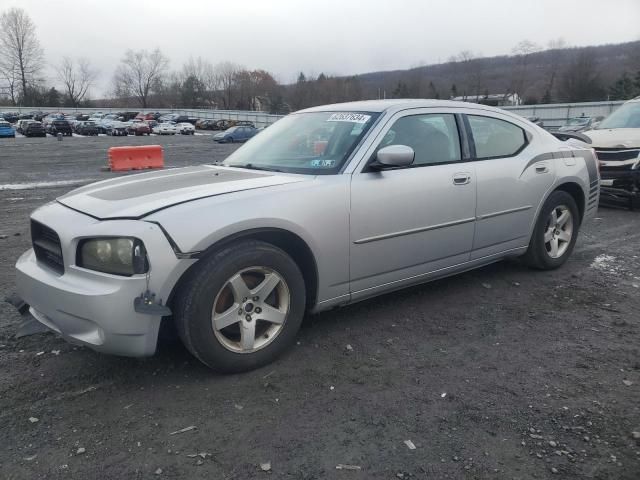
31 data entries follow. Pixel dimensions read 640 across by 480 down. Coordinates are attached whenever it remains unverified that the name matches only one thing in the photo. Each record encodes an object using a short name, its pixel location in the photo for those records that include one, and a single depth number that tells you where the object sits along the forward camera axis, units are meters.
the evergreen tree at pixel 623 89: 64.38
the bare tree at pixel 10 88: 91.56
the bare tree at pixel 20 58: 92.62
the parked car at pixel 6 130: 40.00
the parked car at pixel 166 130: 50.38
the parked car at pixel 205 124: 60.50
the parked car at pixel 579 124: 29.62
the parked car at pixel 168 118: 65.28
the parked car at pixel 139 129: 47.44
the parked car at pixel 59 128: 43.16
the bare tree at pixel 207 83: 108.00
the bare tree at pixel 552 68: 75.97
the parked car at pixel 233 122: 59.84
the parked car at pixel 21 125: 42.53
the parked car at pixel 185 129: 50.88
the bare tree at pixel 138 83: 114.38
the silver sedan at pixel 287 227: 2.75
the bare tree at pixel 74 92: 105.32
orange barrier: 16.12
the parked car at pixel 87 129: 46.81
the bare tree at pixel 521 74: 86.69
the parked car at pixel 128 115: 73.51
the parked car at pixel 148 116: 67.82
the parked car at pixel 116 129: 46.34
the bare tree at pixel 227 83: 109.56
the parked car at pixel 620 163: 8.01
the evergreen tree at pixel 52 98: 92.64
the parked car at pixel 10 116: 65.56
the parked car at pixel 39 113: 59.21
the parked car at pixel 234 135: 35.94
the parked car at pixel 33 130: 41.62
